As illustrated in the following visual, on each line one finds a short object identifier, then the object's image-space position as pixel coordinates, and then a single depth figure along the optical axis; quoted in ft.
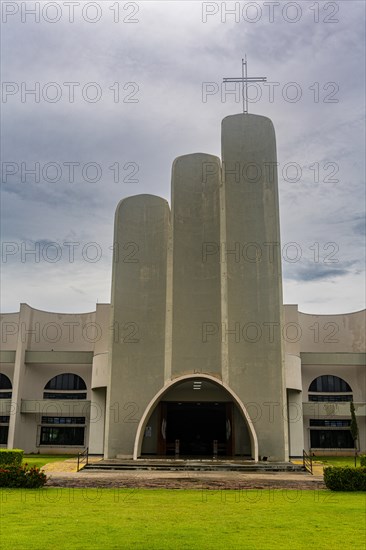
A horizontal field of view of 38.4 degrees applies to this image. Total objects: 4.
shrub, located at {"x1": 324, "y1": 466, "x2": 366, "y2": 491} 56.49
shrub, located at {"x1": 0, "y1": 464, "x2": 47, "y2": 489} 55.88
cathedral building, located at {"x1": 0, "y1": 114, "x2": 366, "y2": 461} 88.99
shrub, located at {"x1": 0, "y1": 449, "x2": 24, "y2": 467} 75.36
